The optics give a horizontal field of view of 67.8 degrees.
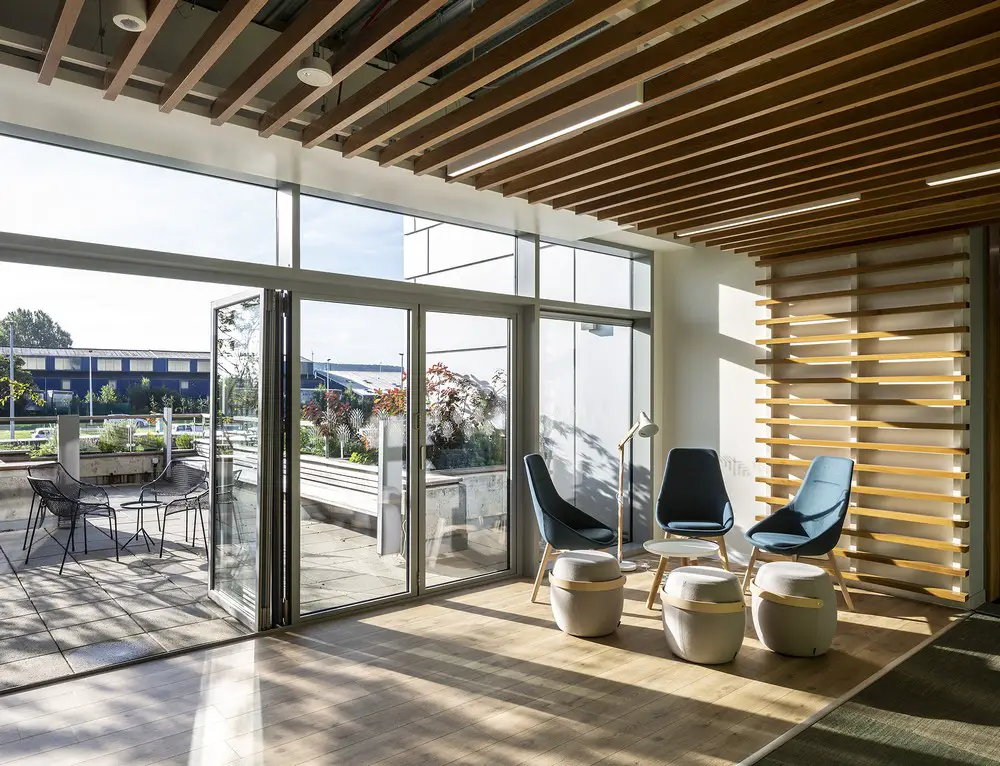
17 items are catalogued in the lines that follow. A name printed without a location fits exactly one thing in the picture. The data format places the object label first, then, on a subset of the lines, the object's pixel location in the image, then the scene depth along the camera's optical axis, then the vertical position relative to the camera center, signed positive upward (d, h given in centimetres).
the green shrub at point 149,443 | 731 -49
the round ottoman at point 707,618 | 396 -122
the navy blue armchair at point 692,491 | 576 -78
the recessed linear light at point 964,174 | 371 +111
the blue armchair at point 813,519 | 489 -90
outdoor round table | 635 -98
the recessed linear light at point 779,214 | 432 +110
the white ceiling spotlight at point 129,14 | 232 +119
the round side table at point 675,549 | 479 -103
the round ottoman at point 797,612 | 405 -122
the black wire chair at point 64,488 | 620 -79
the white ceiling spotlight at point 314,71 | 268 +117
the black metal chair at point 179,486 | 672 -84
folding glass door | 452 -38
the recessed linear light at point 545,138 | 300 +113
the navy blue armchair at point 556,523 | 501 -93
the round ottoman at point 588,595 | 439 -121
